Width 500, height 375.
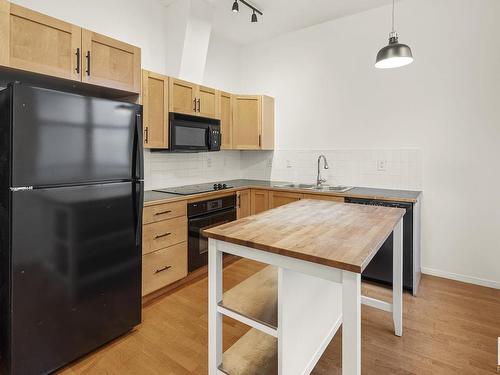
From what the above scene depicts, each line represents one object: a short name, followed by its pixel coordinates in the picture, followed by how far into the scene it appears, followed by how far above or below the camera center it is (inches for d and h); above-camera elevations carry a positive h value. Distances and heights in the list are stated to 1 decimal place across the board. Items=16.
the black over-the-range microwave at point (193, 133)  116.4 +23.6
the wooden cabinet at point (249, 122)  151.3 +34.9
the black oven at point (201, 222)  112.9 -15.0
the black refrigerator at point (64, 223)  59.1 -8.8
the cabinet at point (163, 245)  96.3 -21.3
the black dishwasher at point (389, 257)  103.0 -26.5
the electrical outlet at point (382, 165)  129.0 +10.2
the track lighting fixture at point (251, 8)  118.3 +79.1
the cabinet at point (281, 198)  130.7 -5.1
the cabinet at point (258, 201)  140.1 -7.1
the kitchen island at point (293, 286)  43.7 -19.3
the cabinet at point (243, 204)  138.6 -8.6
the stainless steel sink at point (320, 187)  130.2 +0.0
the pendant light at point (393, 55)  77.4 +36.7
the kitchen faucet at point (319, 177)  143.9 +4.9
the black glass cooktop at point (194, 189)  118.5 -1.2
